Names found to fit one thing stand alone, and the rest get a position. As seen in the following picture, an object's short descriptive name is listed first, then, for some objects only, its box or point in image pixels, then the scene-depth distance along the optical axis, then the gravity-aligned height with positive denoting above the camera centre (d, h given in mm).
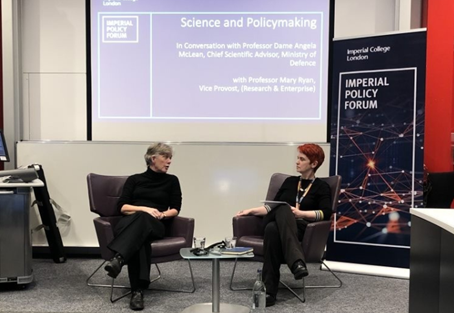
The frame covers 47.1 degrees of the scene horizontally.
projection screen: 5242 +511
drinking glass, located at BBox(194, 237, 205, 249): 3465 -835
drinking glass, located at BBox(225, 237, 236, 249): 3447 -828
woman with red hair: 3635 -728
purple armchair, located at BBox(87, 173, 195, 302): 3814 -823
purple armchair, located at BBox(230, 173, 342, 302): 3803 -888
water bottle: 3578 -1237
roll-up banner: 4477 -217
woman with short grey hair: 3588 -733
